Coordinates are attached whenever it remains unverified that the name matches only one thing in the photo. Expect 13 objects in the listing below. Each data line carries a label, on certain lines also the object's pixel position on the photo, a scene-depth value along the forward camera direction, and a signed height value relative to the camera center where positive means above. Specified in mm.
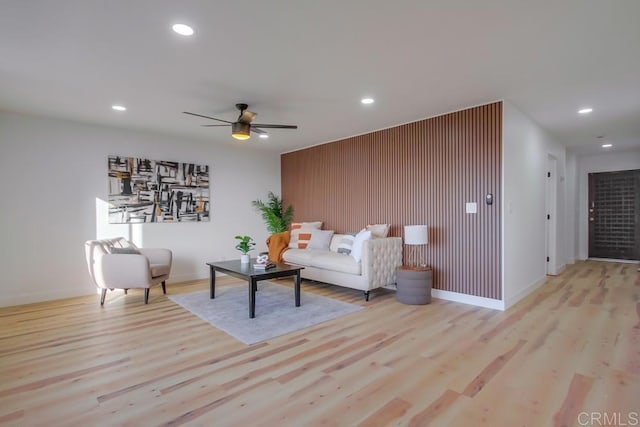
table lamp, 4309 -317
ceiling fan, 3852 +1024
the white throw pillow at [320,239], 5746 -485
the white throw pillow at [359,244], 4465 -451
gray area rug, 3297 -1176
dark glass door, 7430 -103
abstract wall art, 5121 +362
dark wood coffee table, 3648 -722
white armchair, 4180 -707
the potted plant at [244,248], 4402 -484
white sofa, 4371 -778
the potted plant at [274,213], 6910 -27
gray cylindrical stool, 4145 -948
